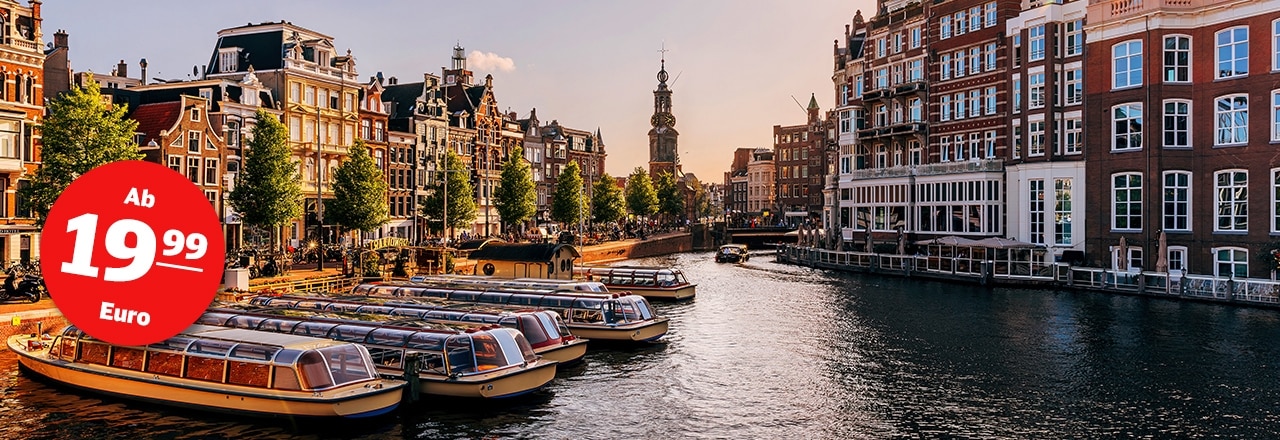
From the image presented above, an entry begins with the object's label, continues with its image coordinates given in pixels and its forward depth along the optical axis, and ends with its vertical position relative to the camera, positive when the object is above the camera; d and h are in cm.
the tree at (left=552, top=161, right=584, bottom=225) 11075 +233
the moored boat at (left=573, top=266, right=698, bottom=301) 5938 -380
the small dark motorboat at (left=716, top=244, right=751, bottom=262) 9888 -362
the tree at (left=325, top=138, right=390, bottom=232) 7400 +176
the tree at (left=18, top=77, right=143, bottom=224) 4888 +360
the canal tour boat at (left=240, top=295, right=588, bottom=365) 3522 -358
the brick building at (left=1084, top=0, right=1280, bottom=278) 5734 +477
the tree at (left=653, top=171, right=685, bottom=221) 16438 +325
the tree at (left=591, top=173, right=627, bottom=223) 12506 +166
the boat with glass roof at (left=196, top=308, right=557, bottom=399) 2909 -409
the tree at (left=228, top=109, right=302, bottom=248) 6488 +240
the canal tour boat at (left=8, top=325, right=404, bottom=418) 2589 -413
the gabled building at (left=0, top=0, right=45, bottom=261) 5294 +547
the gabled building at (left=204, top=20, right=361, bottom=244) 7925 +1068
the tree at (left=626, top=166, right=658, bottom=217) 14262 +298
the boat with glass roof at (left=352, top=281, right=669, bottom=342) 4078 -381
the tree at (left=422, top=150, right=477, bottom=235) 8819 +146
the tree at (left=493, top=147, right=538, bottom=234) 9938 +240
